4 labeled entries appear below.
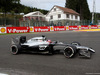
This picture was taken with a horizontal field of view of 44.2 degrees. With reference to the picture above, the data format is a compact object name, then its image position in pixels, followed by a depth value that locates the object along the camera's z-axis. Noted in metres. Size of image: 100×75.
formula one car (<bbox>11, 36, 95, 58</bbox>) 5.23
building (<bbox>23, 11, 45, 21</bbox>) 67.11
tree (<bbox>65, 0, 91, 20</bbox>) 71.10
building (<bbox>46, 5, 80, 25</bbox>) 49.84
